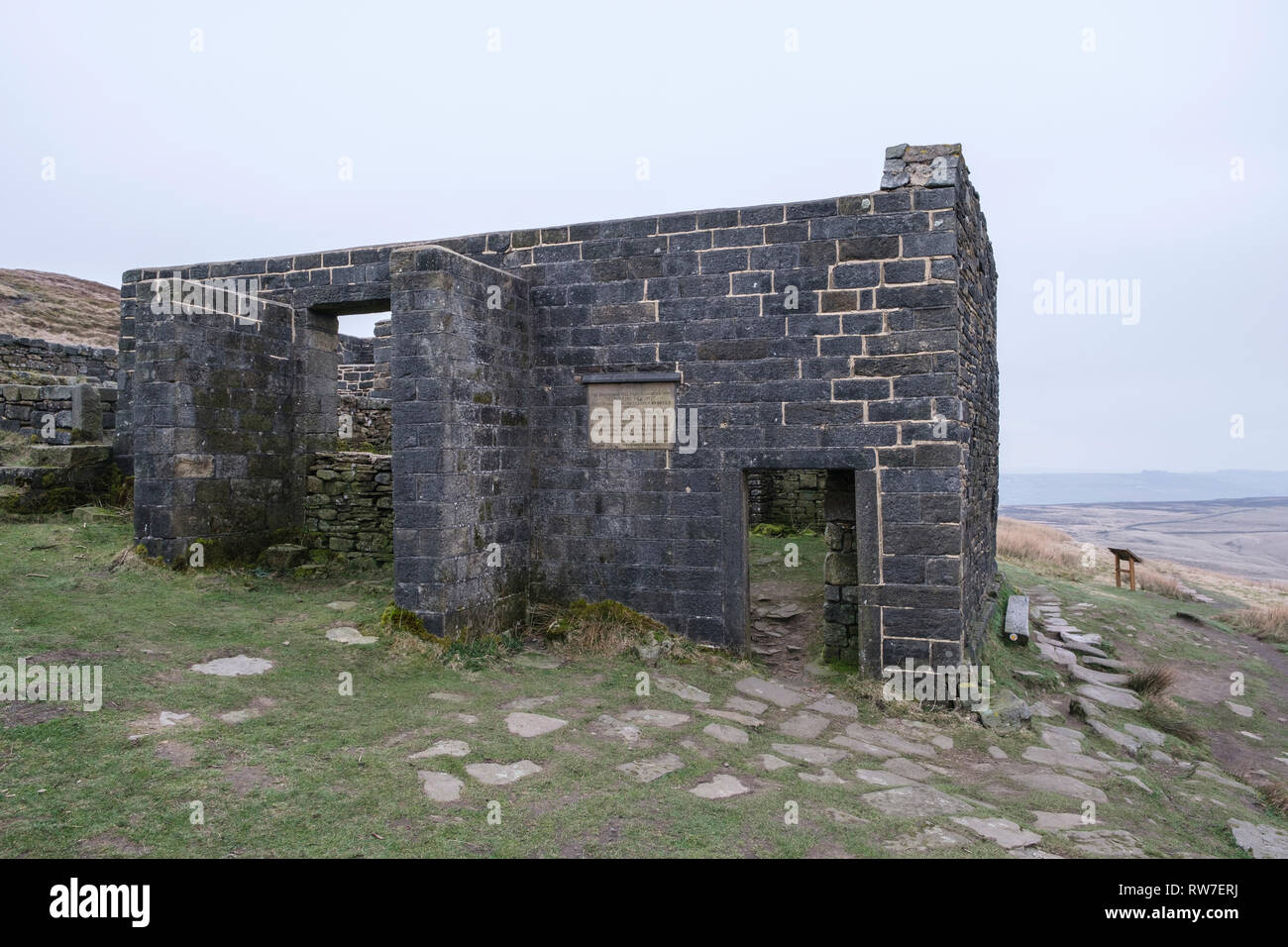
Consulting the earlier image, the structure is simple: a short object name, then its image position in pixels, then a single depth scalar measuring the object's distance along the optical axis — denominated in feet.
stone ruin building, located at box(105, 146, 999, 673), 23.52
